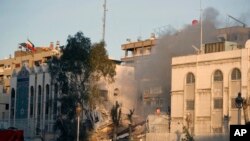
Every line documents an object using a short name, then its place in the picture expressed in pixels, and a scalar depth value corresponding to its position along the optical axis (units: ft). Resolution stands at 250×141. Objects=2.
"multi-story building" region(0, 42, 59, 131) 320.91
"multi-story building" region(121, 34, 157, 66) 350.84
